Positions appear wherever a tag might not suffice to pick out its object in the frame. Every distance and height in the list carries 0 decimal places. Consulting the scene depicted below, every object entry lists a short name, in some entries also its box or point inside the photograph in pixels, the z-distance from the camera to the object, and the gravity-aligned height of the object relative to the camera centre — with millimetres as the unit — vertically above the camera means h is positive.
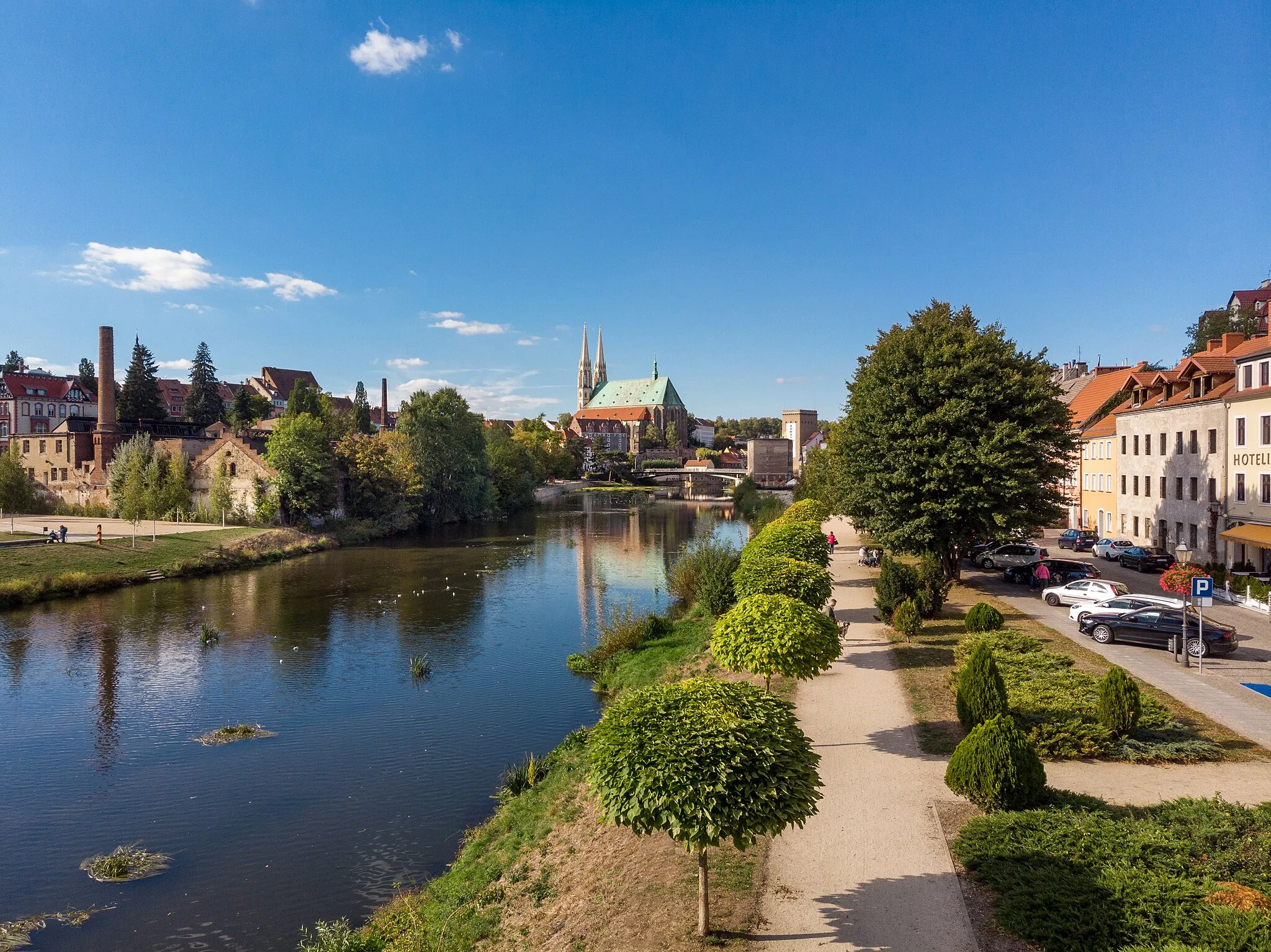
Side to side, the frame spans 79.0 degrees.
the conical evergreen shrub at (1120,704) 13539 -4101
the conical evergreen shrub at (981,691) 13922 -3998
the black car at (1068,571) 30047 -3887
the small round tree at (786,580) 20469 -2939
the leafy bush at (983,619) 21672 -4139
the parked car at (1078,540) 41375 -3667
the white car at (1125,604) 21672 -3773
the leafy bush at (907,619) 22531 -4330
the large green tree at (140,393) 79875 +8215
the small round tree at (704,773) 7758 -3125
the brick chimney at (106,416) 61312 +4495
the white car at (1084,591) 25188 -3991
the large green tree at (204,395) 90812 +9146
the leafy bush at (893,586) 24562 -3677
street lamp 20547 -2171
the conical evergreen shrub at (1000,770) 10523 -4106
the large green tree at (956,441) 27406 +1120
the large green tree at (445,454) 67500 +1543
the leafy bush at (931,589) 24703 -3769
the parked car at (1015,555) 32750 -3609
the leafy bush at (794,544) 25812 -2495
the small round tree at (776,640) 14820 -3283
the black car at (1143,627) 20859 -4269
